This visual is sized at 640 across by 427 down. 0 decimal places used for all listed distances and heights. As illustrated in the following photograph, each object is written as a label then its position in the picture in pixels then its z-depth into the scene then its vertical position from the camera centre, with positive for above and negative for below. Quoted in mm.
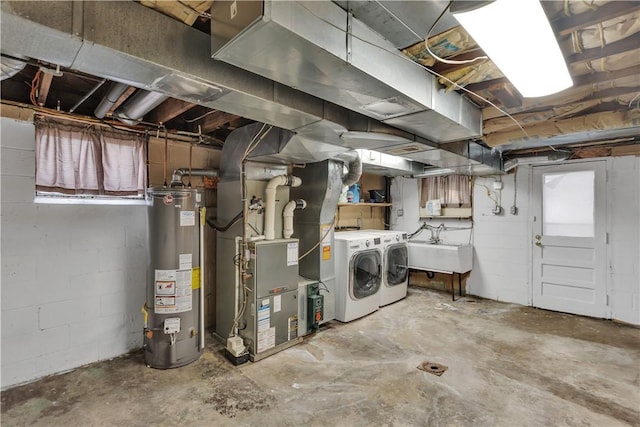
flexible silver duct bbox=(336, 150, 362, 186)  3504 +524
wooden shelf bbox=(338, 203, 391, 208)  4631 +93
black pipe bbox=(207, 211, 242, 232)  3053 -147
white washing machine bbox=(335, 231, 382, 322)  3795 -838
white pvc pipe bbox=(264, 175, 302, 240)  3176 +42
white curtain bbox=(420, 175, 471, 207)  5125 +333
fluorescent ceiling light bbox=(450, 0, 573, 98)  1144 +732
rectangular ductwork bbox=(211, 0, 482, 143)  1132 +655
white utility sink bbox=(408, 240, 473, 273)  4672 -751
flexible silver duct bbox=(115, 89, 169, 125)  2070 +763
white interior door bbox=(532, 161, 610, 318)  4031 -405
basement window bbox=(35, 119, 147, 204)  2469 +402
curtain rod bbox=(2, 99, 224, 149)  2395 +772
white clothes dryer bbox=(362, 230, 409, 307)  4371 -837
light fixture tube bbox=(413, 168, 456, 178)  4802 +594
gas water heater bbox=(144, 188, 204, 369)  2686 -632
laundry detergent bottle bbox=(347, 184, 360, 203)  4823 +263
